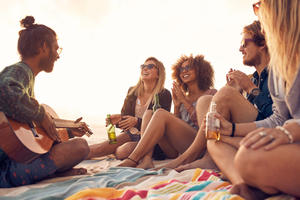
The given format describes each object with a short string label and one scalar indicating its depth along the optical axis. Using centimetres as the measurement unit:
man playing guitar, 261
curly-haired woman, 332
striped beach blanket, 156
